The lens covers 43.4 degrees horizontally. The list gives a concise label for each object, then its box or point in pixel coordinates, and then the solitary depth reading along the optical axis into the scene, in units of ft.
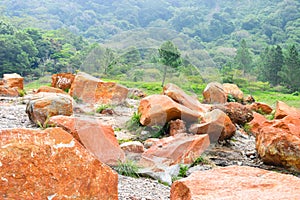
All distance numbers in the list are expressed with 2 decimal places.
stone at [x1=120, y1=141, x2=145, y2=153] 16.00
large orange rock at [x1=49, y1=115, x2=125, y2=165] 13.32
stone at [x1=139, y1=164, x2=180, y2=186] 13.39
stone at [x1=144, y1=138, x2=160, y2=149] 18.20
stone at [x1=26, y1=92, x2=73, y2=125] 20.56
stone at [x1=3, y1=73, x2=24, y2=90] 38.87
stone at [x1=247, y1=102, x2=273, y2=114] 37.50
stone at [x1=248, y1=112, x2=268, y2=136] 26.63
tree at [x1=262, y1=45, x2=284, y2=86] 102.27
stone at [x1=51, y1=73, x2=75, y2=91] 38.40
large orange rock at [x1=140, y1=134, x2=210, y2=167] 15.11
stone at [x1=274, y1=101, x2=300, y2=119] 27.55
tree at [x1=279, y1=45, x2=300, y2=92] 93.35
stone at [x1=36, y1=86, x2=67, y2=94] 32.48
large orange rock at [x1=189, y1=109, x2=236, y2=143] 19.35
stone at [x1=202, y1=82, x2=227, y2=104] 16.57
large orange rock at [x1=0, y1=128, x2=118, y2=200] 7.30
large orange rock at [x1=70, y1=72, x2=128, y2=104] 14.44
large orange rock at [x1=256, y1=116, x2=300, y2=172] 17.81
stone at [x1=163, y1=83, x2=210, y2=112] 16.22
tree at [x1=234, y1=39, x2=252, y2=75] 101.09
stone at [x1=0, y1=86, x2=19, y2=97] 34.56
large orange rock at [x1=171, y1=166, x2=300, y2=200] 7.20
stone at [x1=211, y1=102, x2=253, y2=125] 25.67
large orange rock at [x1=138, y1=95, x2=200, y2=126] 19.27
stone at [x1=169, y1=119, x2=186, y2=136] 19.48
